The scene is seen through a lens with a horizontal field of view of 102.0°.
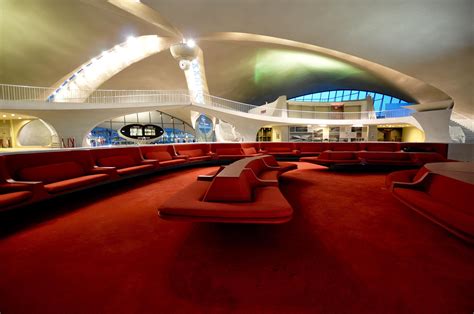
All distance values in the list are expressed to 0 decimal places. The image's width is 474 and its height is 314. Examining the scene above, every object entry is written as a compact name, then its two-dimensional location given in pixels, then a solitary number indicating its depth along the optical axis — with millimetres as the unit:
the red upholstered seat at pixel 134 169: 3971
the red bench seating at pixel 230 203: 1648
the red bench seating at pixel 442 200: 1584
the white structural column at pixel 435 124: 12086
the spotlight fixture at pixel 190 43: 8688
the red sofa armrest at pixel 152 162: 4931
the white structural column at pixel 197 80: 14447
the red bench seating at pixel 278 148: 7875
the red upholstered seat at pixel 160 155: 5543
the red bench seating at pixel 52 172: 2613
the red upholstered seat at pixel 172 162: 5289
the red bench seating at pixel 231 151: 7078
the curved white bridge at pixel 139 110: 9789
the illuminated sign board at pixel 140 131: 18312
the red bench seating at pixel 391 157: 5398
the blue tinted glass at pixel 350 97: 22438
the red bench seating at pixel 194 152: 6477
